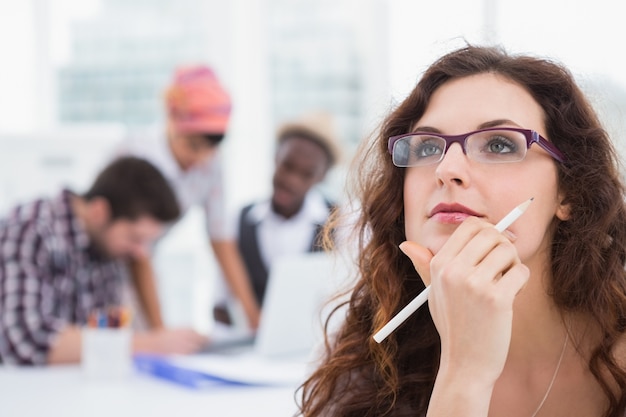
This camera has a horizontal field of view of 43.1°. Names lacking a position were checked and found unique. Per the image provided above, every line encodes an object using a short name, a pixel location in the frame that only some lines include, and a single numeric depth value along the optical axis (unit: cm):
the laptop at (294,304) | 244
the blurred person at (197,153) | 333
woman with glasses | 127
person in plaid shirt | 244
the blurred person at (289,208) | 366
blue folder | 215
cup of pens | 224
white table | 190
